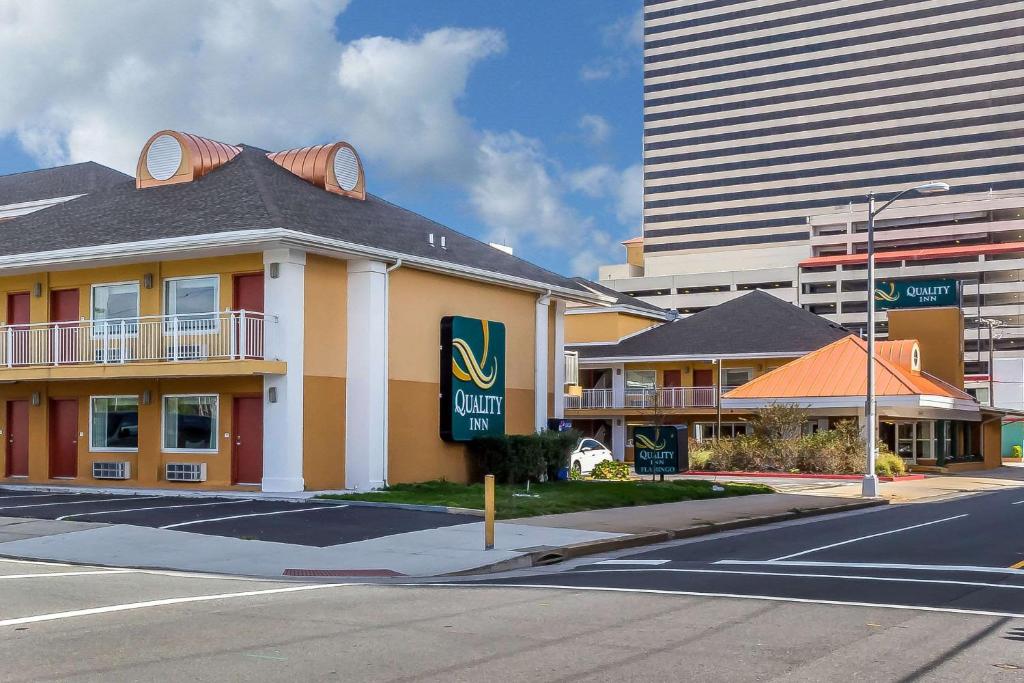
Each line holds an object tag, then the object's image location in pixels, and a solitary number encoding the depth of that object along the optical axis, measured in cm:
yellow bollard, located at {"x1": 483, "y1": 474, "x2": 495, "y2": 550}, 1664
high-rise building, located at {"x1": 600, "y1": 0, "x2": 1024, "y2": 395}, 13062
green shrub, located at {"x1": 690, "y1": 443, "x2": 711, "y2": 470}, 4569
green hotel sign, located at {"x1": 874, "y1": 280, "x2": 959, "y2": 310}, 6662
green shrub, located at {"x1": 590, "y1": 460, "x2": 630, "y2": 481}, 3603
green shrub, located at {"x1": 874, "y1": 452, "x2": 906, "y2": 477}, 4250
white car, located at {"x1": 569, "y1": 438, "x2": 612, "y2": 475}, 3697
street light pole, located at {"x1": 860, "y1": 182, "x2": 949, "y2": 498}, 3136
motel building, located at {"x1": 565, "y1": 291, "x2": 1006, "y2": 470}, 4775
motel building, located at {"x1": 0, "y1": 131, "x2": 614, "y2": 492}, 2630
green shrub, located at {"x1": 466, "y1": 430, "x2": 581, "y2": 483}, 2995
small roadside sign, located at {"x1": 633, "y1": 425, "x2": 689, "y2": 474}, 3061
